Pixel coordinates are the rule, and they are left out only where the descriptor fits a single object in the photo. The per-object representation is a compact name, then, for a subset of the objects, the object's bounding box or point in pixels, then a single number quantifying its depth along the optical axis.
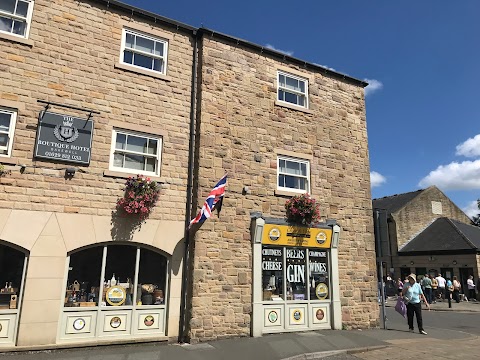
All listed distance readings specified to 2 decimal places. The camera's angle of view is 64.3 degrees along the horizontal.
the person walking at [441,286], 23.61
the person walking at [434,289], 23.65
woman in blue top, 11.49
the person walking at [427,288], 20.56
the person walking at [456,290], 22.77
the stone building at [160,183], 8.70
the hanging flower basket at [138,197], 9.30
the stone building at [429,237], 25.97
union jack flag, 9.53
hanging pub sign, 8.92
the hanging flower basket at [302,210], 11.37
